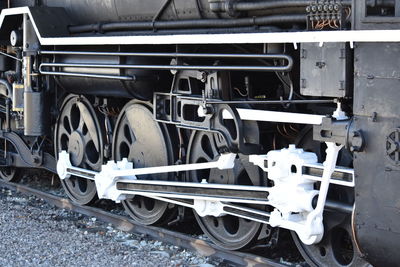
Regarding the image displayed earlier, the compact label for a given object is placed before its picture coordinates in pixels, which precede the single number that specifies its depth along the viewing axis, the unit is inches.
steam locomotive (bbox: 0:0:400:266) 201.9
